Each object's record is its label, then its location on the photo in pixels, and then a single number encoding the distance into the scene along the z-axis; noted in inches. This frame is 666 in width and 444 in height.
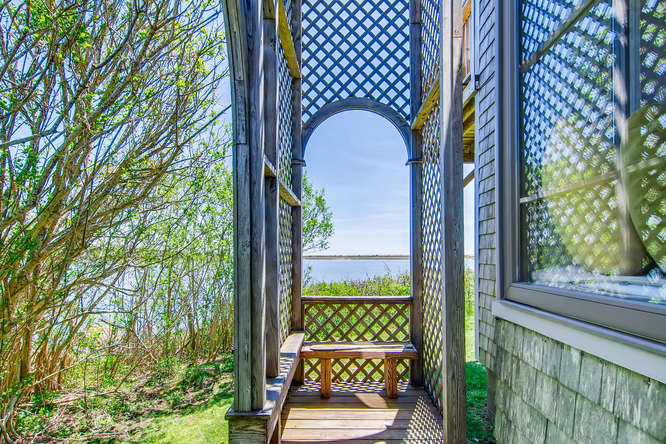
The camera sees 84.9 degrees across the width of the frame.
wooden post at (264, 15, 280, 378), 86.1
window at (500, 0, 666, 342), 34.3
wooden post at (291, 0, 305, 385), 159.0
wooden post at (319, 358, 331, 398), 141.6
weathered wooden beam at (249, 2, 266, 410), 68.7
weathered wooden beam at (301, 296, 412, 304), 165.2
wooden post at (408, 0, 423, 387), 155.4
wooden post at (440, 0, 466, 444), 81.6
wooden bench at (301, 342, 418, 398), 139.4
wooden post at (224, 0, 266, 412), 67.4
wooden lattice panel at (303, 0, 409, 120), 163.9
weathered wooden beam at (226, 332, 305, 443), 66.9
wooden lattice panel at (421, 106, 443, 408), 129.6
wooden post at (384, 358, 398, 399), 138.6
